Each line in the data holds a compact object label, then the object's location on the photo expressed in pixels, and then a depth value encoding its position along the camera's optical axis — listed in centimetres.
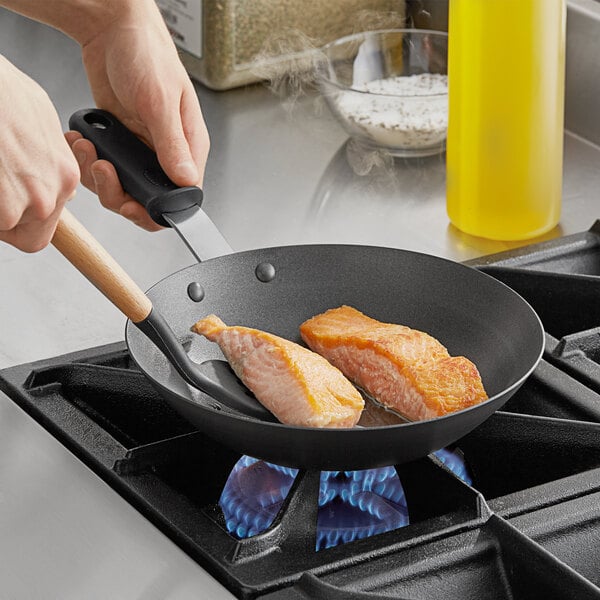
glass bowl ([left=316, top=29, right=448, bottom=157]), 178
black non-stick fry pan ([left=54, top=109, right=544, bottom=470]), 143
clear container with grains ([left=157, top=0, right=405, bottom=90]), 186
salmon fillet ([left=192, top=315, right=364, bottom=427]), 142
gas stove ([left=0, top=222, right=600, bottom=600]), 134
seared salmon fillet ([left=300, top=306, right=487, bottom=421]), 142
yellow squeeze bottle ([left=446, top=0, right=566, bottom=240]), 162
